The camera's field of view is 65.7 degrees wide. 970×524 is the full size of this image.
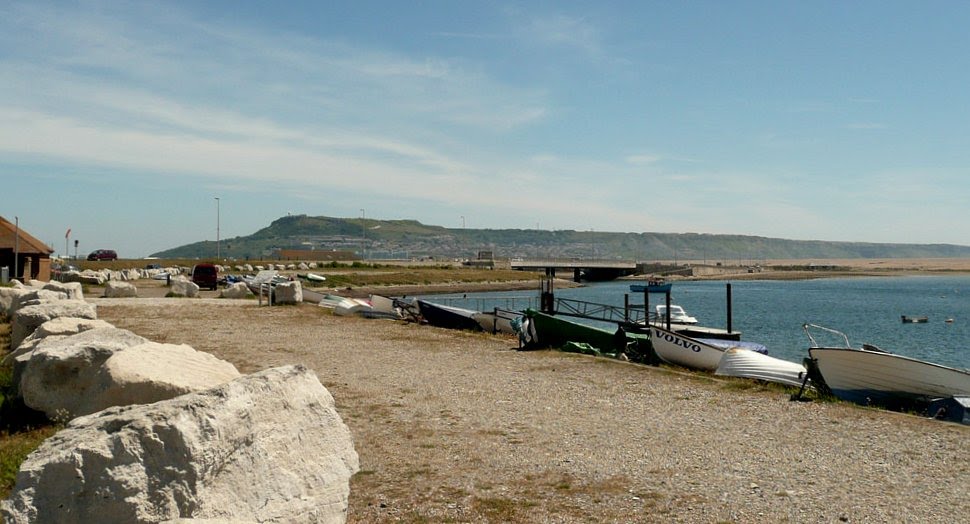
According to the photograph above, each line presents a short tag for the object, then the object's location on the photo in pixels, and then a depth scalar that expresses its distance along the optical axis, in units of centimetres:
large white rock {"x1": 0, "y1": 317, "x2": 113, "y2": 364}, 1297
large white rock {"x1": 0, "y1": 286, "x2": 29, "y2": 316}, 2491
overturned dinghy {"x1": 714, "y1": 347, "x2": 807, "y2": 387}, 1891
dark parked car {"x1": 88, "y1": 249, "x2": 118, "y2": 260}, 10181
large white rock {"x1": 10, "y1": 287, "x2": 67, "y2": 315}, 2035
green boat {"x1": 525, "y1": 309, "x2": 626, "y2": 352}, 2416
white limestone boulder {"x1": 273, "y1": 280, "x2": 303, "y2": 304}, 3844
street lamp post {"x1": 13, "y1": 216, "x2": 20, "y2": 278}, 4509
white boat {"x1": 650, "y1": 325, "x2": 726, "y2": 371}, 2339
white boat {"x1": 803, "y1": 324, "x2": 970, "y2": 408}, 1798
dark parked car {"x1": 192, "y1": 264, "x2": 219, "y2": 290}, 5297
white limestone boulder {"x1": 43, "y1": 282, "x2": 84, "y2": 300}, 2486
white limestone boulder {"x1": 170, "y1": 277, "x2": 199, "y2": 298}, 4359
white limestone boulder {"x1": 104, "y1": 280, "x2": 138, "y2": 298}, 4197
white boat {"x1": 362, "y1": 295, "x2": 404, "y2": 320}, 3481
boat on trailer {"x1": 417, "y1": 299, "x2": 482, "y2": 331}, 3266
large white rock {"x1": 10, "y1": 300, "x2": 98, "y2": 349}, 1647
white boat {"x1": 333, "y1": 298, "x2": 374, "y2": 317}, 3409
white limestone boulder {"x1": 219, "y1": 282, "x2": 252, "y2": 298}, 4325
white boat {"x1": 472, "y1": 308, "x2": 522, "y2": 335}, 3152
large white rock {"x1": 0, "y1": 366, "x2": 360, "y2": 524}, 522
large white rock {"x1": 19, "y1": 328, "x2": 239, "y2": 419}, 775
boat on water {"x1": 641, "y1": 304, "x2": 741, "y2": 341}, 3462
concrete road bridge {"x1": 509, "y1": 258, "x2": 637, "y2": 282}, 15038
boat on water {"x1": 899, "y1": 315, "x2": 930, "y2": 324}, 5697
